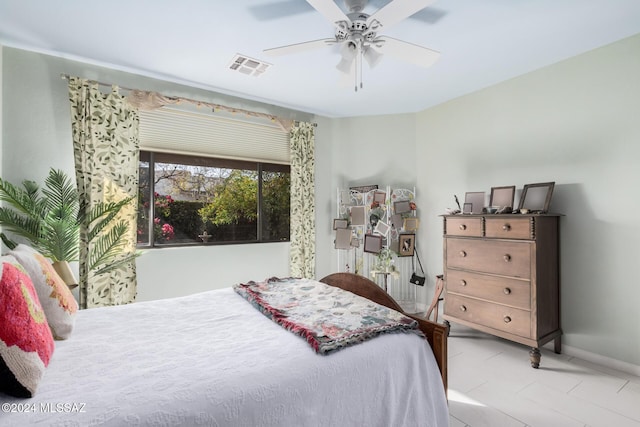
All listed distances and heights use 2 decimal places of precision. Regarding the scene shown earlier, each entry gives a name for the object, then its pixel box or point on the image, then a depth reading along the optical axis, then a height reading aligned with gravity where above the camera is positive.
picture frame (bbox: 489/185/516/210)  2.98 +0.16
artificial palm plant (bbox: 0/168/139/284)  2.44 -0.07
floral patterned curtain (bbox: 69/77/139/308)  2.83 +0.48
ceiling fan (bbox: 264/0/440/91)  1.76 +1.14
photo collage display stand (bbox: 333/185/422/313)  3.89 -0.26
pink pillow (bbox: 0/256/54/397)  0.95 -0.41
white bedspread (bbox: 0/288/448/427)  0.96 -0.58
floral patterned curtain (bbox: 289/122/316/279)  4.02 +0.14
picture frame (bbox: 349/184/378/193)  4.01 +0.33
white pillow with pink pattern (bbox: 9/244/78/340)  1.43 -0.39
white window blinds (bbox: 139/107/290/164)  3.26 +0.88
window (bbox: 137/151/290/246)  3.29 +0.15
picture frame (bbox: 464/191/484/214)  3.32 +0.14
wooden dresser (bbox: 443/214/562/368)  2.50 -0.55
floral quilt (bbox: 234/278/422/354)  1.38 -0.53
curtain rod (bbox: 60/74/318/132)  3.07 +1.20
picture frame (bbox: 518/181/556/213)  2.71 +0.15
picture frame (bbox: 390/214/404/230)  3.96 -0.11
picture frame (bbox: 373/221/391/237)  3.91 -0.19
